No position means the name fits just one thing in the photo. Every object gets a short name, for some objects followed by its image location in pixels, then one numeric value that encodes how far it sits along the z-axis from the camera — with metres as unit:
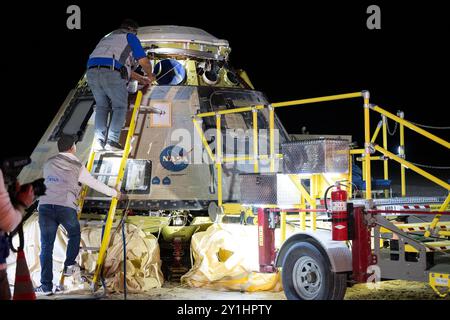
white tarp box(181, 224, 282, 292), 8.60
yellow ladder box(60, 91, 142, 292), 8.39
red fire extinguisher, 6.96
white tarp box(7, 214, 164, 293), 8.61
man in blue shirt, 8.91
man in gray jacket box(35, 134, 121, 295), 8.05
